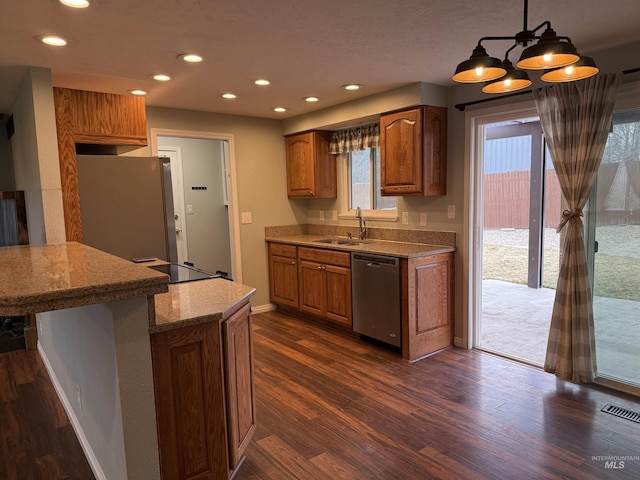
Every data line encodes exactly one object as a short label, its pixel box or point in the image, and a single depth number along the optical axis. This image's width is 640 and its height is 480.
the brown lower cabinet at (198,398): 1.76
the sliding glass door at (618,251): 2.79
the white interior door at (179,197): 5.94
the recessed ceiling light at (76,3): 1.93
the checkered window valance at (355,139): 4.41
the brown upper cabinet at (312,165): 4.85
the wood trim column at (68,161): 3.07
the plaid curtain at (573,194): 2.80
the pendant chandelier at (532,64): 1.55
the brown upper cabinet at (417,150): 3.62
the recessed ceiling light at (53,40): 2.36
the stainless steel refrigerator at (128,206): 3.24
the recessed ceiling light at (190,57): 2.73
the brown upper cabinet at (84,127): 3.09
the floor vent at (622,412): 2.57
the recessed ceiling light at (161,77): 3.15
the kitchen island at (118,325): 1.43
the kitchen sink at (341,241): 4.57
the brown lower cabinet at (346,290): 3.55
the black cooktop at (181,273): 2.62
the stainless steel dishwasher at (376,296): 3.60
